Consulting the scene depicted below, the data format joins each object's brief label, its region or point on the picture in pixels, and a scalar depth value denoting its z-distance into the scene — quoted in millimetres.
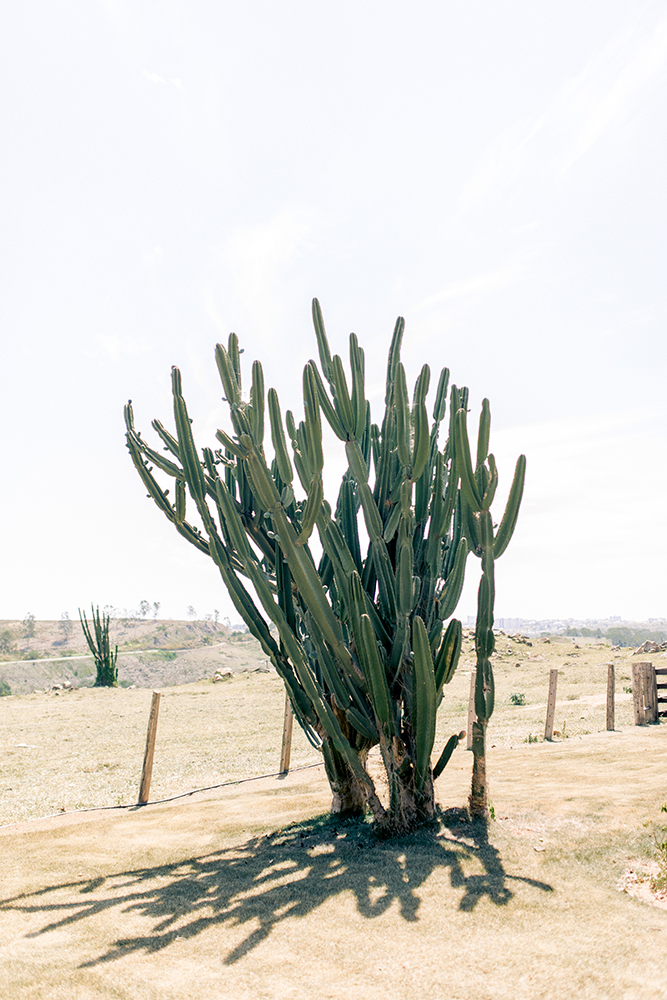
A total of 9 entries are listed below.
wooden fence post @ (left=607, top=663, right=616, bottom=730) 13071
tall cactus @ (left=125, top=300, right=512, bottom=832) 5914
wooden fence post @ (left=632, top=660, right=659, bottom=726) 13383
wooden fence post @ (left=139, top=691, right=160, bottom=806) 9175
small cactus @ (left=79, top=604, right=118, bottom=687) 30531
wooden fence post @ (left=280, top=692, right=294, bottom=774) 10539
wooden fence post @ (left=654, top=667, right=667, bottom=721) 13796
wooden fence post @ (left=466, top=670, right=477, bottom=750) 11808
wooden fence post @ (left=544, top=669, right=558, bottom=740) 12172
